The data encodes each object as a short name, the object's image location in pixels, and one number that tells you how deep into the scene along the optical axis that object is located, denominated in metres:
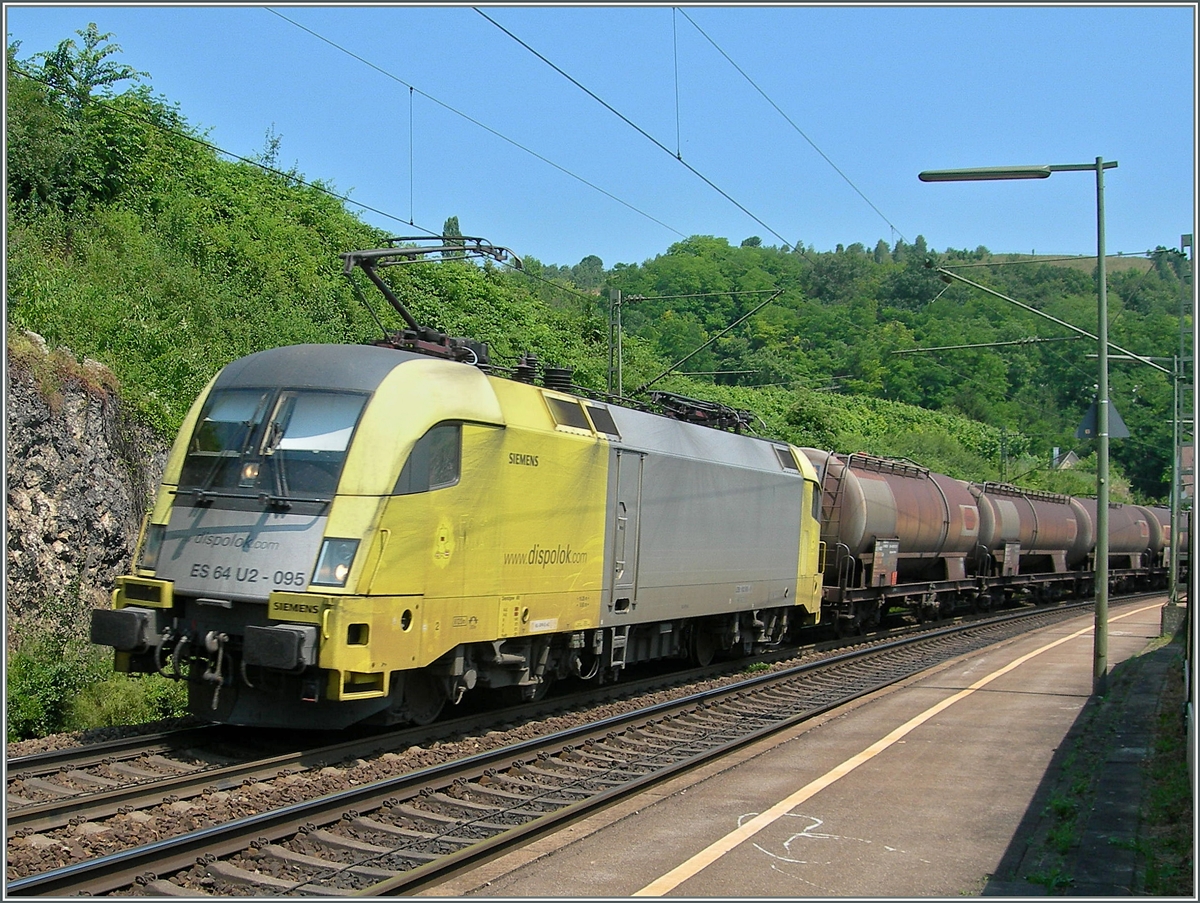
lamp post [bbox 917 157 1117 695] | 14.31
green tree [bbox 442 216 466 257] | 50.92
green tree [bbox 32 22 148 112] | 23.19
